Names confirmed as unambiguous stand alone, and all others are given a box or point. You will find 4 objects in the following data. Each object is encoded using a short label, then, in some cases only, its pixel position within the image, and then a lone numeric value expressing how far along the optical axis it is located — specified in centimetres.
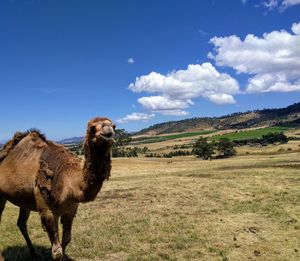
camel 483
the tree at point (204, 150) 6048
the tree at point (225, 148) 6127
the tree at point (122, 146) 6821
